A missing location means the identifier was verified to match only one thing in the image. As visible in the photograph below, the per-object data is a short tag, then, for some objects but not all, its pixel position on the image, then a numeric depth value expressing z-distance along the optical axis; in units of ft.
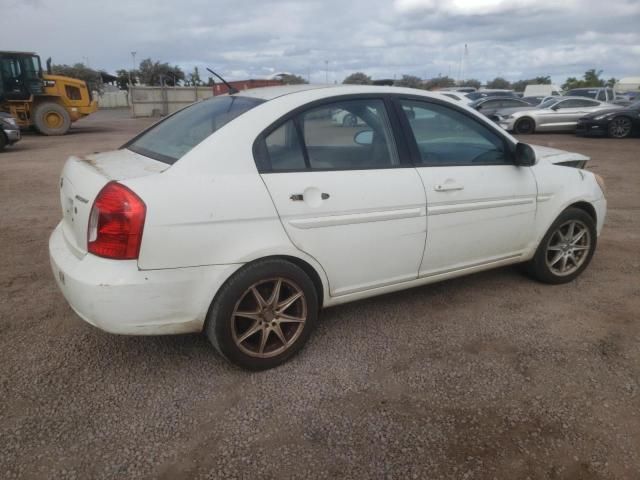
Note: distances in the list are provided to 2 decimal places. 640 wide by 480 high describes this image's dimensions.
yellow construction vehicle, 55.42
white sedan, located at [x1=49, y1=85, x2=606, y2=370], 8.06
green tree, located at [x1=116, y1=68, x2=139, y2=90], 211.29
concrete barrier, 97.03
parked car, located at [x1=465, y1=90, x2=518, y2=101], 74.64
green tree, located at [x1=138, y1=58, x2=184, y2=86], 197.01
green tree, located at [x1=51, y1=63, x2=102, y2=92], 193.94
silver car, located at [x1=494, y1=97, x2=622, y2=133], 58.03
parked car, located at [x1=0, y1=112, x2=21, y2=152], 42.47
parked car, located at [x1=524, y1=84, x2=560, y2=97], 128.58
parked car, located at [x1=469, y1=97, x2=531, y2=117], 63.05
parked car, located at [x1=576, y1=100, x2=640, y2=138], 52.97
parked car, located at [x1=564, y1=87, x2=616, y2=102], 67.97
